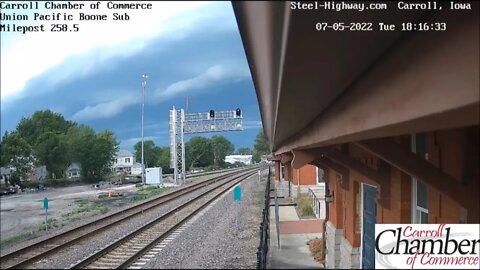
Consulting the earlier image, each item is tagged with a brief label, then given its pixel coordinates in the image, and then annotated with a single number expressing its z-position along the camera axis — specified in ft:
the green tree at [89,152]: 139.54
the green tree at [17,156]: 119.65
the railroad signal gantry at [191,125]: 142.72
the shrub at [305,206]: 50.86
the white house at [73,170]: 138.41
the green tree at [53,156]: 134.10
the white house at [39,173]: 124.26
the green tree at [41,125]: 167.80
